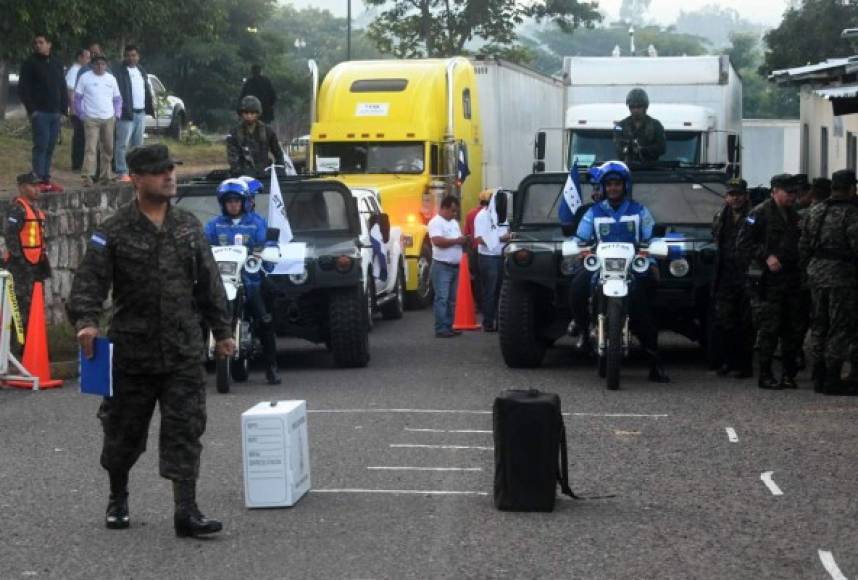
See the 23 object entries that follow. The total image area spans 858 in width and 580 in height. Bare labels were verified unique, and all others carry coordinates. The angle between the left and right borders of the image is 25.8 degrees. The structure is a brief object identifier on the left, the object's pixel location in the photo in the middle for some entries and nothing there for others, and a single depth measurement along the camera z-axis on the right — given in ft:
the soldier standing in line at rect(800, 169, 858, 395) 49.08
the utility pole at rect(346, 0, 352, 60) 196.73
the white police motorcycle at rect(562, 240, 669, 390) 49.98
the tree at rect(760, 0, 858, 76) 154.71
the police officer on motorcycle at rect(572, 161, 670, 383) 51.65
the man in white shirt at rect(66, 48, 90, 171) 84.18
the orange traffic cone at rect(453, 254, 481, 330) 70.59
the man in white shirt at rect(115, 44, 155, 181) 83.15
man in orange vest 58.95
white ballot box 32.60
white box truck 86.76
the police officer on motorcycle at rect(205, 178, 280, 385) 52.16
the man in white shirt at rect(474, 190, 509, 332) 69.72
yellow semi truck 80.53
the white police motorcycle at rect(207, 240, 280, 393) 51.11
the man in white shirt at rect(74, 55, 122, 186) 78.95
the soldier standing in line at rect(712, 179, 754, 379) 53.62
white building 57.47
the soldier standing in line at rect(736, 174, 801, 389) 51.24
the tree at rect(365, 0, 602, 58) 193.16
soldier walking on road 30.04
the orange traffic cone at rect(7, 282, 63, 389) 53.17
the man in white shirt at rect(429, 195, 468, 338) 67.82
